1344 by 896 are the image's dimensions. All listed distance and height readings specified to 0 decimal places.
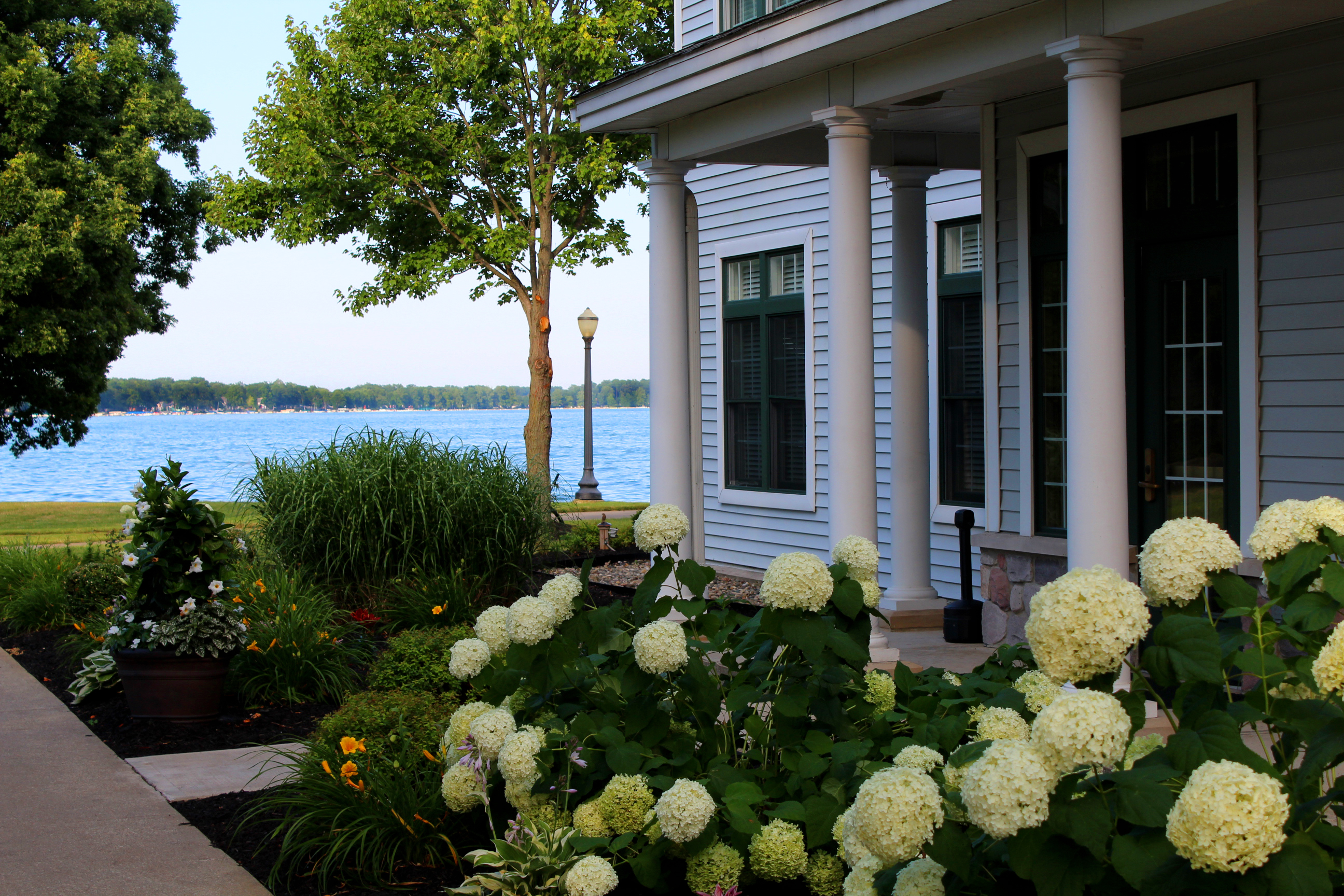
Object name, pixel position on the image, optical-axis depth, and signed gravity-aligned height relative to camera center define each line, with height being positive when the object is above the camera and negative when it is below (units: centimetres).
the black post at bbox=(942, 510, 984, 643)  811 -167
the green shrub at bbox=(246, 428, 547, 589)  855 -92
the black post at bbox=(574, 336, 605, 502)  2302 -111
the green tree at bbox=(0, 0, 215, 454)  1792 +335
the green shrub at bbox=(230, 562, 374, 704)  688 -154
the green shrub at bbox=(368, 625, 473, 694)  564 -133
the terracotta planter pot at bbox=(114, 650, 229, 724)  645 -157
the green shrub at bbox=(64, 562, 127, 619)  956 -153
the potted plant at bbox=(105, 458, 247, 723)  648 -120
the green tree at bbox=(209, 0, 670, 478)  1944 +405
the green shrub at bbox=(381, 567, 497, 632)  807 -146
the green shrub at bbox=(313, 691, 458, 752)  480 -136
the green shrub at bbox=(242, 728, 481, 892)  405 -152
